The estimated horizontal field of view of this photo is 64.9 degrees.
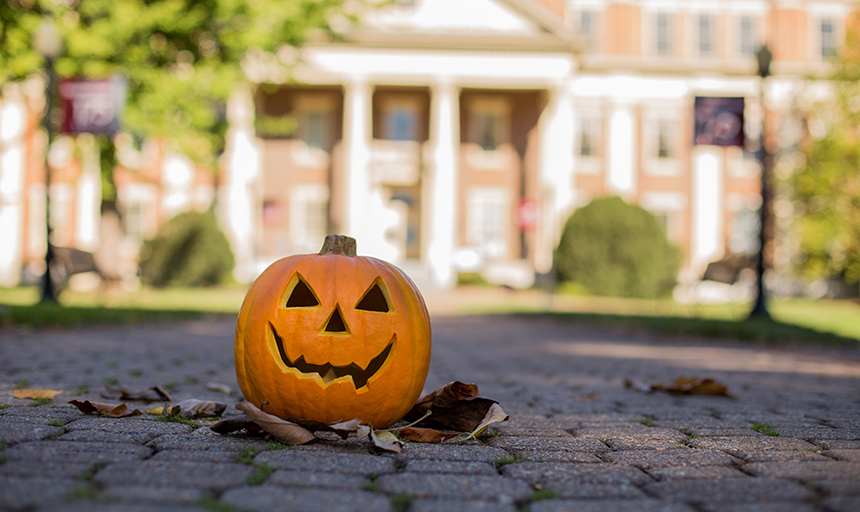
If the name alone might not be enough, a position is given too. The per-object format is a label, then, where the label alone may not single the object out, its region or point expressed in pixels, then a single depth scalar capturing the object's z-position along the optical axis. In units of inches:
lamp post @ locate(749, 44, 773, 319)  398.3
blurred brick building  964.6
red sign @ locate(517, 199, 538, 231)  815.1
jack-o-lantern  102.9
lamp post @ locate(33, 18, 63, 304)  372.5
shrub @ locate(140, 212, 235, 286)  740.0
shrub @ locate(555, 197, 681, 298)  667.4
